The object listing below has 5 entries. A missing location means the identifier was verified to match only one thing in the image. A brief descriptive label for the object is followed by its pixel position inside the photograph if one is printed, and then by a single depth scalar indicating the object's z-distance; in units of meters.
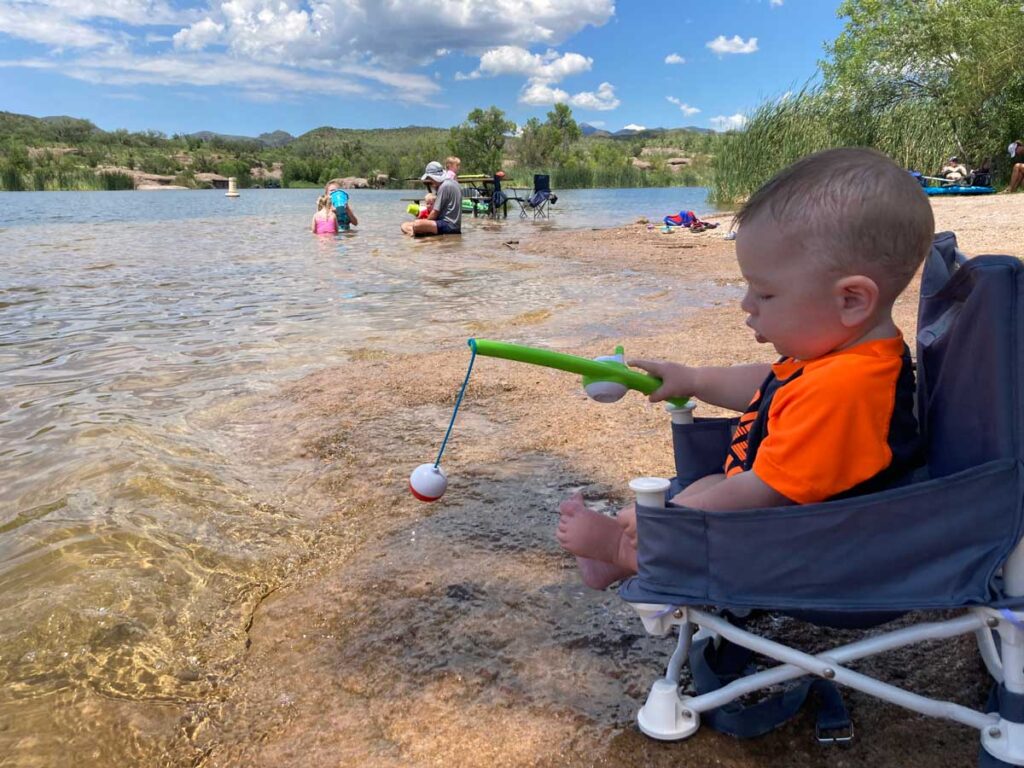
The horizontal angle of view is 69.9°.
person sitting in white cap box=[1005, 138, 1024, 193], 20.38
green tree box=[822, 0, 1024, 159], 24.11
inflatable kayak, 19.70
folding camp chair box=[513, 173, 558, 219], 24.61
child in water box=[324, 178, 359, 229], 18.70
